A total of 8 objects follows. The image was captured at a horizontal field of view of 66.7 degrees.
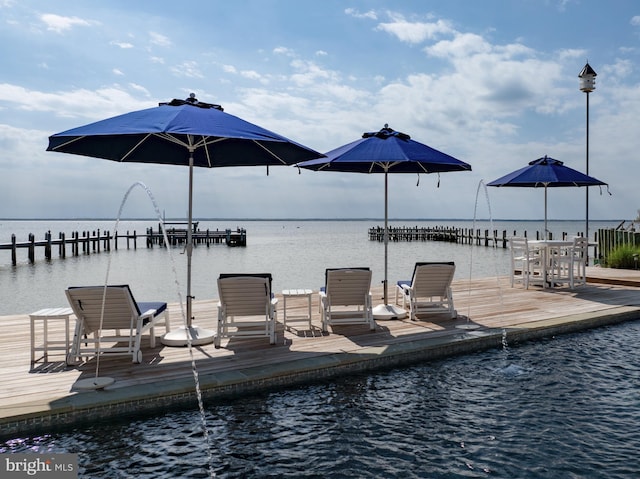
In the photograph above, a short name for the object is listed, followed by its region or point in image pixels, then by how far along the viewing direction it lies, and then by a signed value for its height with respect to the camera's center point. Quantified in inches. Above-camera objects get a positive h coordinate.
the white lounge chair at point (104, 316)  184.2 -31.1
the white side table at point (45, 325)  185.6 -34.6
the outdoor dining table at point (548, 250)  369.7 -8.5
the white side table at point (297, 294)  244.1 -28.2
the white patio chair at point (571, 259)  381.7 -15.7
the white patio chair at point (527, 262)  380.0 -19.1
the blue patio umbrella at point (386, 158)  240.2 +43.1
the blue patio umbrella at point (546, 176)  382.6 +51.4
